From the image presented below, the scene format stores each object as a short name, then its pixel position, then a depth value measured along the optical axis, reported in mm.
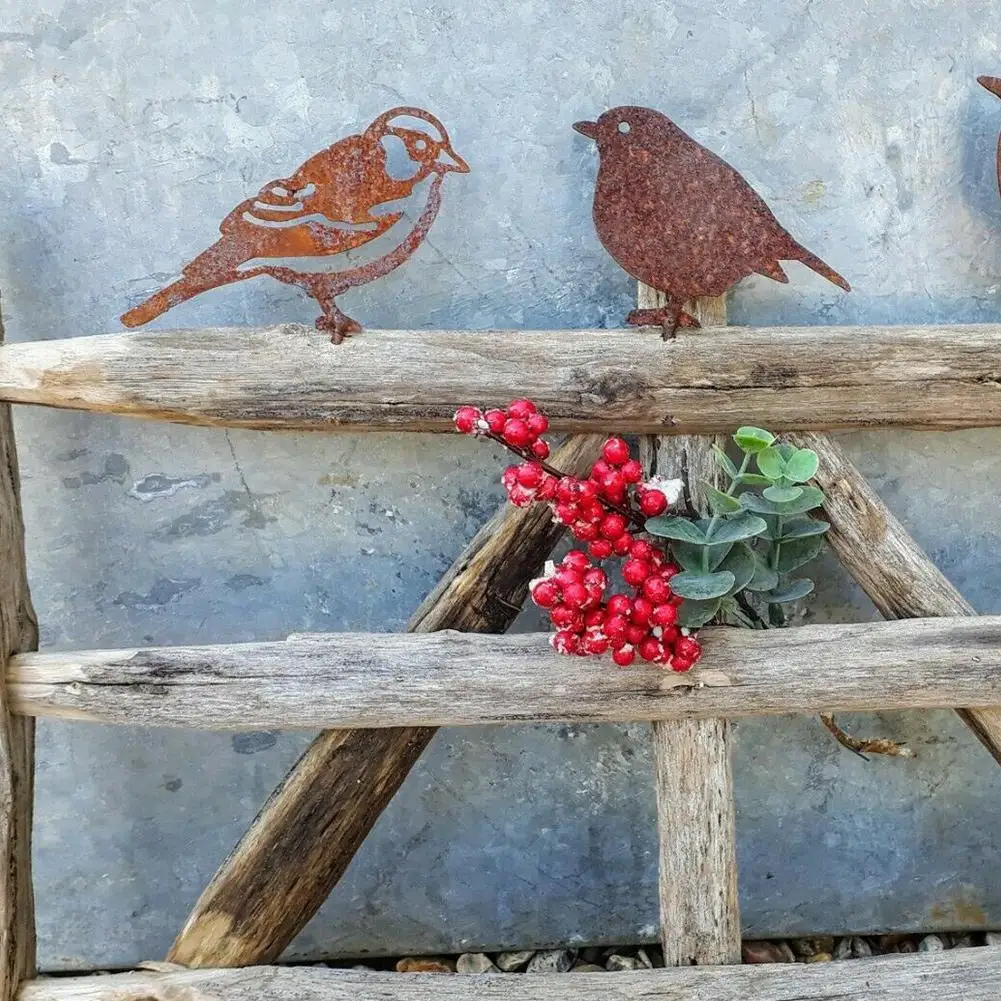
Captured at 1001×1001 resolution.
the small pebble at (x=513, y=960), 1216
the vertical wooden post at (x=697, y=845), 997
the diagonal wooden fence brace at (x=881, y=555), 1038
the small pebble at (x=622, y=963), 1200
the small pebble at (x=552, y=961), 1202
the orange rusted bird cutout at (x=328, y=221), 985
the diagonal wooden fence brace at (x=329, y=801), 1030
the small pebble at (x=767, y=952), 1211
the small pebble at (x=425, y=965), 1207
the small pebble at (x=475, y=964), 1202
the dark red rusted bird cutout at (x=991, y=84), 1033
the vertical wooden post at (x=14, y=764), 1008
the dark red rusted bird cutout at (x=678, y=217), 981
